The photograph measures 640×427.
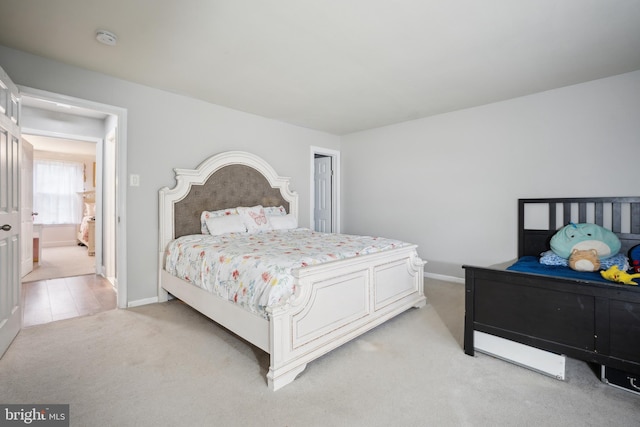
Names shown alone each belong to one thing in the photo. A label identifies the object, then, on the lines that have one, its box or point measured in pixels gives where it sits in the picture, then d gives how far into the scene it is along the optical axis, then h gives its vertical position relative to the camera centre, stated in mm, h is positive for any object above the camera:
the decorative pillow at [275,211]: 4176 +3
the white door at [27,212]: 4418 -43
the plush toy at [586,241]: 2752 -254
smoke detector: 2248 +1327
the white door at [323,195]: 5605 +321
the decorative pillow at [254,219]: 3678 -101
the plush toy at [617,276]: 1779 -385
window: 6977 +450
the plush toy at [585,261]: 2414 -384
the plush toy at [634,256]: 2542 -374
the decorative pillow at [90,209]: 7152 +15
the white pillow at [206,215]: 3564 -53
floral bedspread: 1954 -364
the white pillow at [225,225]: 3410 -165
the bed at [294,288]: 1886 -617
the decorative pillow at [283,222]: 3970 -146
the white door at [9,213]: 2129 -30
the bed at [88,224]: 6066 -309
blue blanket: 2197 -471
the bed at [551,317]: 1698 -656
